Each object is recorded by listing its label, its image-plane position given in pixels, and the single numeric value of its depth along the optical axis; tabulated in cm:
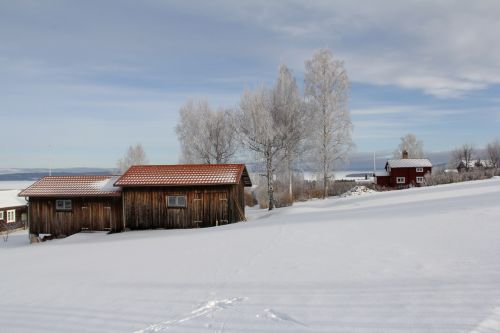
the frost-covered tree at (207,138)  3688
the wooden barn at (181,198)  1925
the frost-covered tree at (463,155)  7974
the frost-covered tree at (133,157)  5753
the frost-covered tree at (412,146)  6462
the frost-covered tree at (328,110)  2848
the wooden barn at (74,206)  2050
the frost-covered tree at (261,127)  2645
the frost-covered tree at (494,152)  7199
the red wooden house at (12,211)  3859
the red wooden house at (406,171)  4812
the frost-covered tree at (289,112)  2812
